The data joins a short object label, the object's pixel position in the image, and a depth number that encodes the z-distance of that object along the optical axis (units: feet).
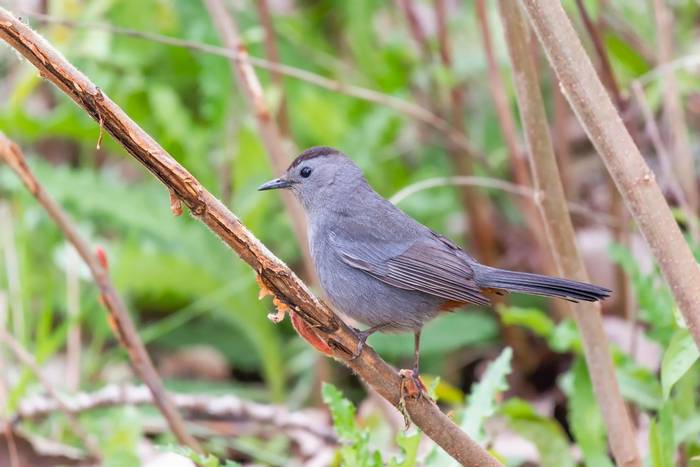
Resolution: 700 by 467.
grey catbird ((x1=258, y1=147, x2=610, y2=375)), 18.31
